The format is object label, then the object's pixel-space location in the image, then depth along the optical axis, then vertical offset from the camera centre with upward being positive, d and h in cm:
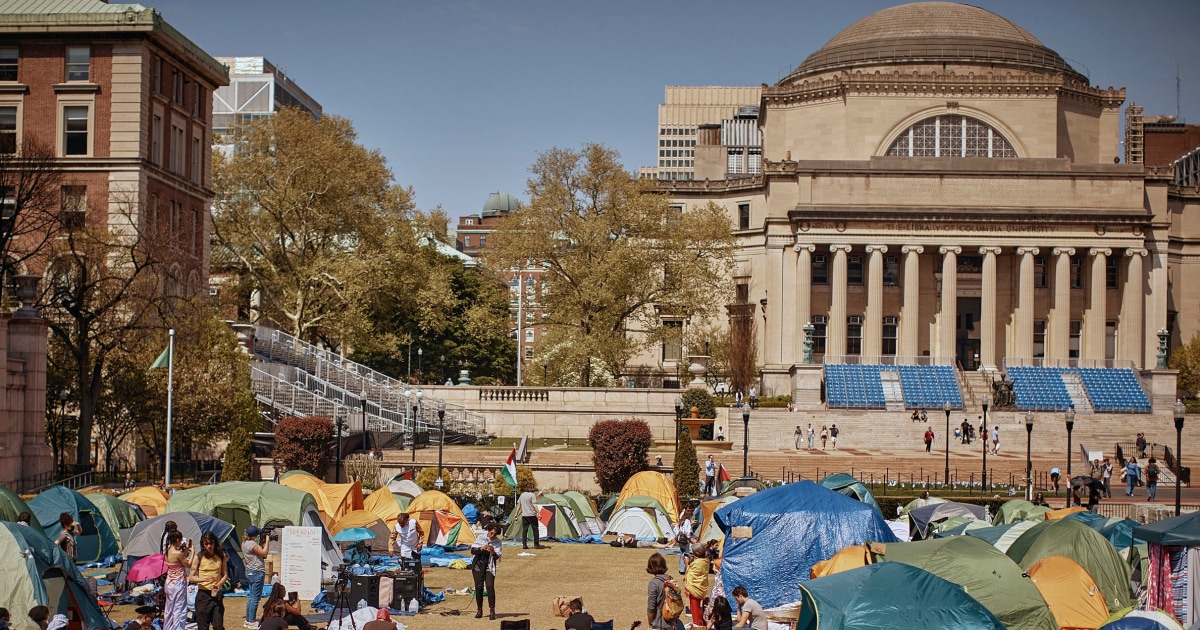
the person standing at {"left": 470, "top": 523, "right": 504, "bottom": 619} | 2481 -363
